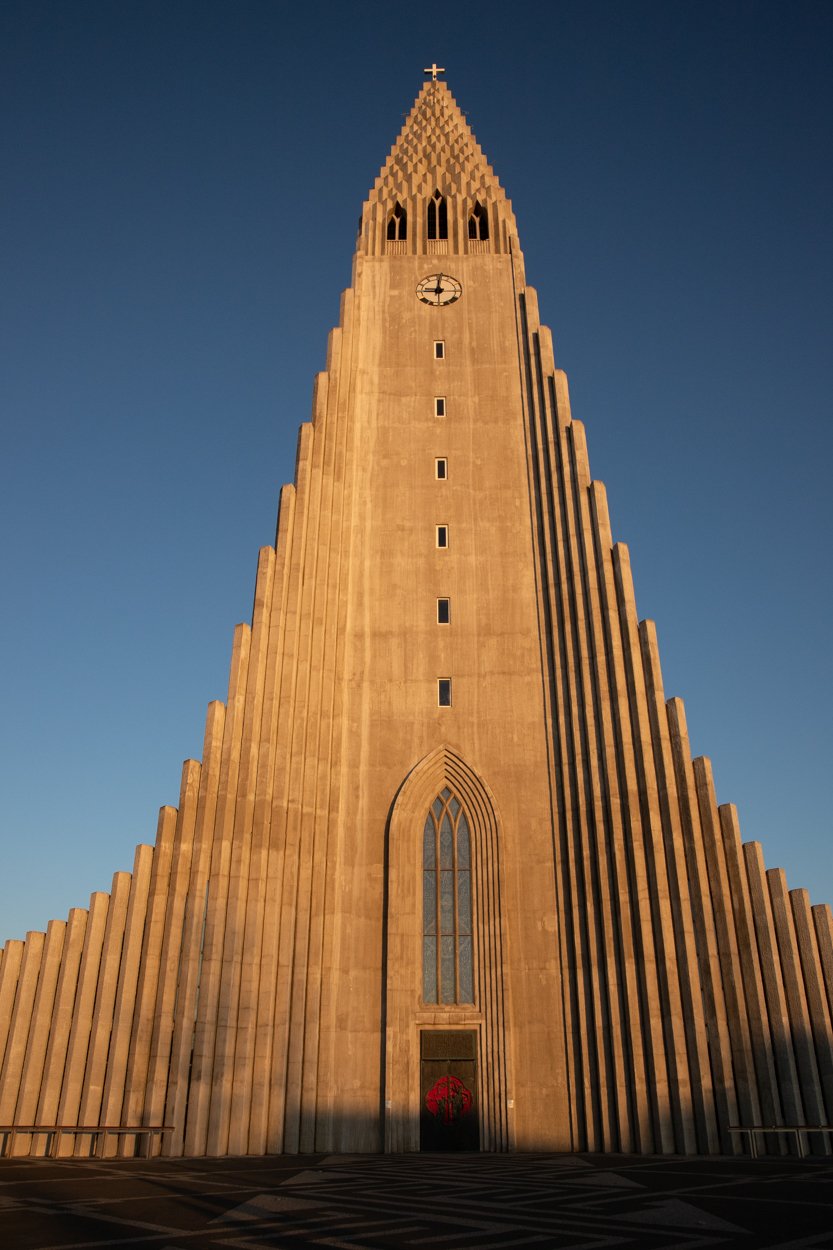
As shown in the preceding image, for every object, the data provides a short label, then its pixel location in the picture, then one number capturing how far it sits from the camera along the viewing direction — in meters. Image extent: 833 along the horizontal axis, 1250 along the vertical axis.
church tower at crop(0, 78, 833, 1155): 20.48
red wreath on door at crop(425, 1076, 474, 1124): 22.09
